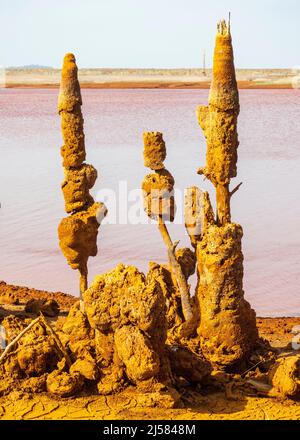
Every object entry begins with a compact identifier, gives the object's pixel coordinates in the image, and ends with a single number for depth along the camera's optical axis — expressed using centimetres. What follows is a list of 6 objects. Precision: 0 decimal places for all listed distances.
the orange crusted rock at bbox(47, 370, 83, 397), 1012
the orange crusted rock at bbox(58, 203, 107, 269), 1316
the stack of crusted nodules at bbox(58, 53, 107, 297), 1324
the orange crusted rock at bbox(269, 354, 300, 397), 1029
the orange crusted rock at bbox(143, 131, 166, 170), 1242
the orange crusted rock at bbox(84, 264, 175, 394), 991
